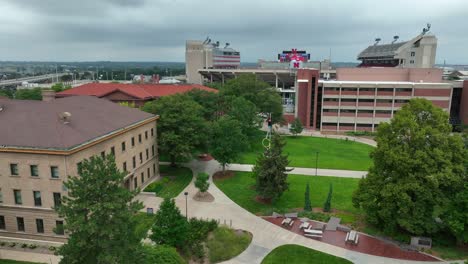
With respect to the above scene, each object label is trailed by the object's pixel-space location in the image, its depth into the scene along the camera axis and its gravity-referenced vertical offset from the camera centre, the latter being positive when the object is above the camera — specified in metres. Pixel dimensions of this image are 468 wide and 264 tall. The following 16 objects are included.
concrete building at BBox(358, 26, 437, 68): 124.06 +6.96
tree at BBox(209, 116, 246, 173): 42.66 -9.31
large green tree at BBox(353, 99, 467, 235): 25.44 -7.72
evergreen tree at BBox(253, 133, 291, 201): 33.91 -10.40
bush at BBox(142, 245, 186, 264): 21.61 -12.20
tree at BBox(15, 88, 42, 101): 83.25 -7.05
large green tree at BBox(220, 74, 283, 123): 74.25 -5.52
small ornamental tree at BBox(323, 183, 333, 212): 33.37 -13.28
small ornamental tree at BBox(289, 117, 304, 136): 71.19 -12.20
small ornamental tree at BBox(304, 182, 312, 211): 33.72 -13.34
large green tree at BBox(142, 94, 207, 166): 42.50 -7.69
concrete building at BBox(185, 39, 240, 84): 170.88 +5.05
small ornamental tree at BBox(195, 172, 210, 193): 36.25 -12.25
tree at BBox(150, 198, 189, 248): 24.80 -11.73
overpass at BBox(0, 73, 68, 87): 181.62 -9.45
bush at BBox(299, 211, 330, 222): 31.85 -13.87
